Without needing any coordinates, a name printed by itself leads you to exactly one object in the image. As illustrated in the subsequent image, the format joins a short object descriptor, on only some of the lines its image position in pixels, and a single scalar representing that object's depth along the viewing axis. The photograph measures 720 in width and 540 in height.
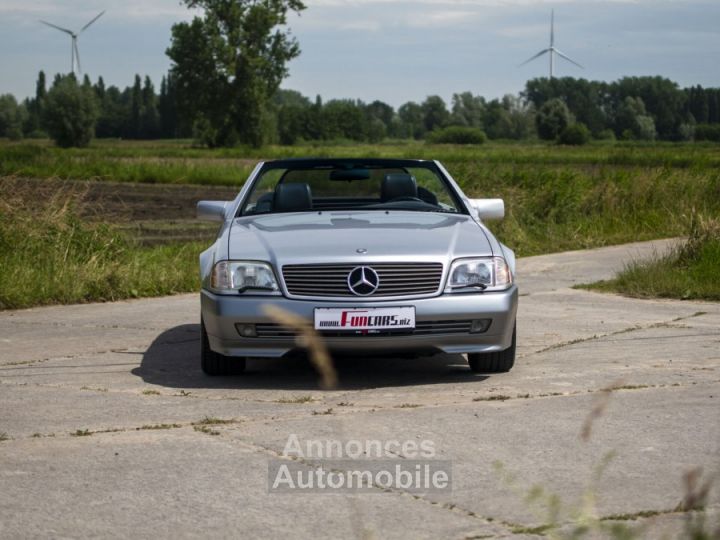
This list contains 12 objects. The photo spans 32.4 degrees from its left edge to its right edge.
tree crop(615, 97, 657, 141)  164.50
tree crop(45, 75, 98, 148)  118.62
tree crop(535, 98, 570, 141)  143.38
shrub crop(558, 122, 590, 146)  133.62
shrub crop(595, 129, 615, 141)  159.45
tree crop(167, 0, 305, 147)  96.06
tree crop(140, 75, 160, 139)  194.12
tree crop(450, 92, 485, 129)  182.96
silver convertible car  6.98
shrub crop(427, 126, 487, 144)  146.88
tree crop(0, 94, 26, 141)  180.00
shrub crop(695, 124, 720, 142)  156.12
